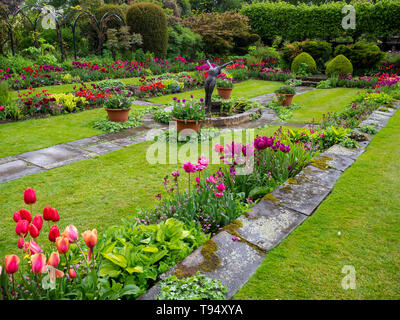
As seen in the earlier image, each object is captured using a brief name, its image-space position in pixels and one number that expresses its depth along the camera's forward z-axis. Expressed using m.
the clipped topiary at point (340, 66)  14.11
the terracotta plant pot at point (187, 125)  6.36
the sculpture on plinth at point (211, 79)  7.51
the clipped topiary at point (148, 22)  15.02
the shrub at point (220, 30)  18.19
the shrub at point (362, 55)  14.30
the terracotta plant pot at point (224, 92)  10.17
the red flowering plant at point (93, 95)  8.68
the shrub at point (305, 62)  15.50
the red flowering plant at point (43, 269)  1.58
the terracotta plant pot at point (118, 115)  7.19
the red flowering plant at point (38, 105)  7.63
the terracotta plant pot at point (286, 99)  9.52
